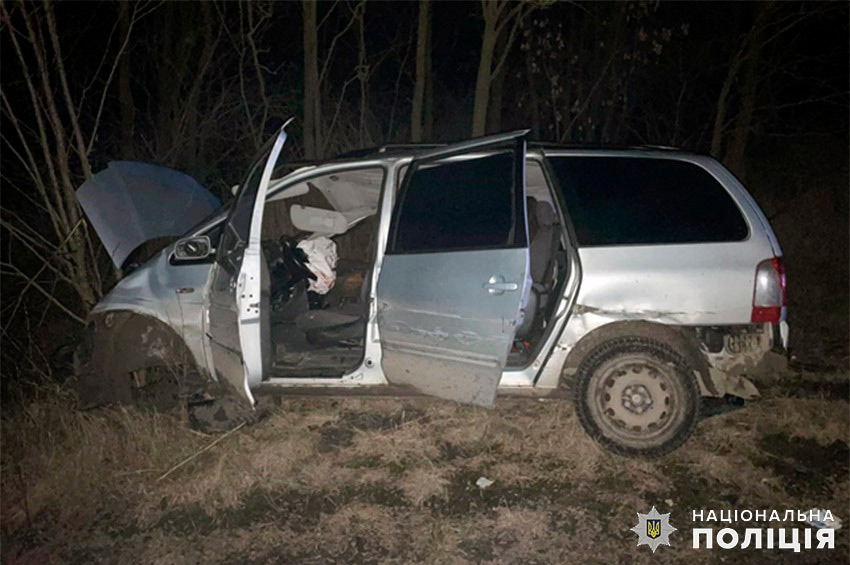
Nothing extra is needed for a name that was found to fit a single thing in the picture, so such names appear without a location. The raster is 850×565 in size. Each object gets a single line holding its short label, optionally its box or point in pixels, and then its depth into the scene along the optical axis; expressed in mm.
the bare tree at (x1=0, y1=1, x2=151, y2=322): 4855
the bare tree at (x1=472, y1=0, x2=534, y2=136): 7504
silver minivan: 3795
